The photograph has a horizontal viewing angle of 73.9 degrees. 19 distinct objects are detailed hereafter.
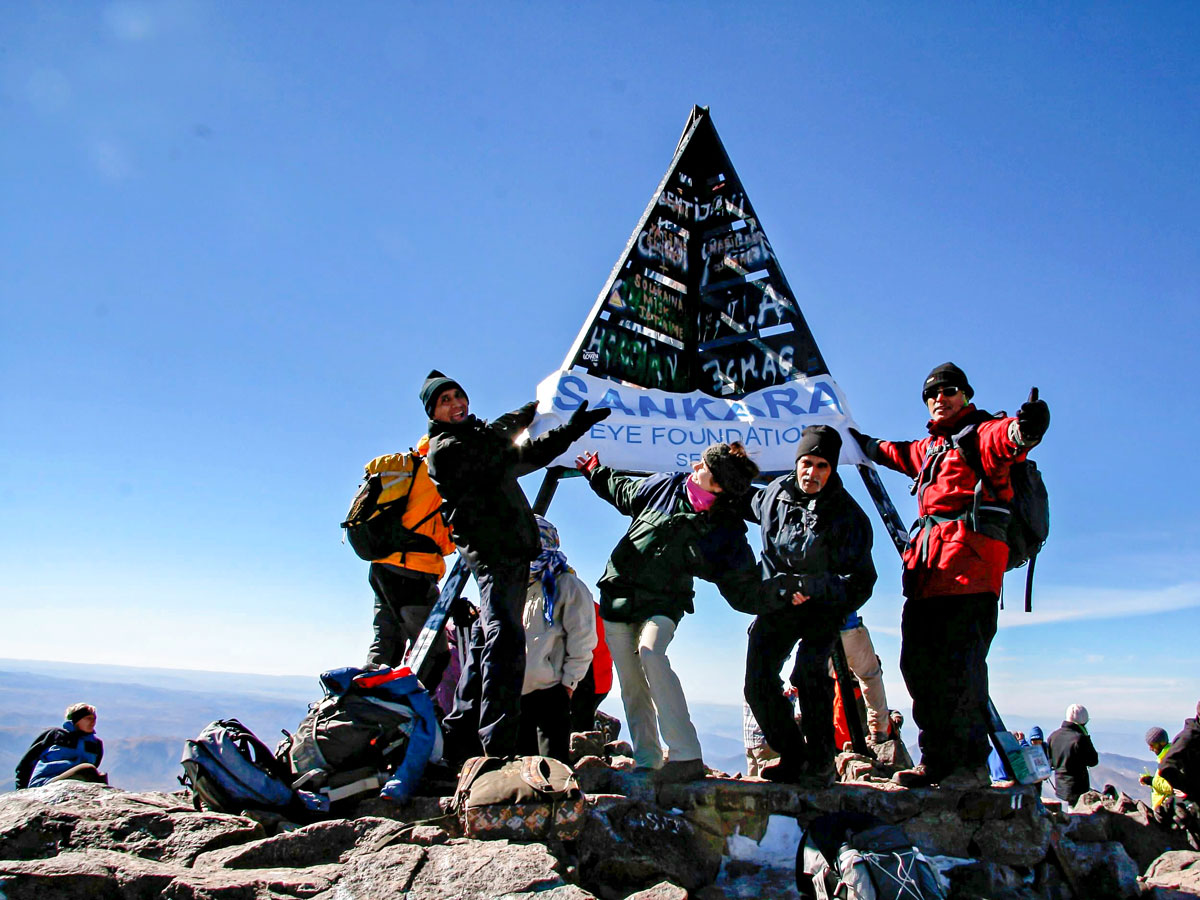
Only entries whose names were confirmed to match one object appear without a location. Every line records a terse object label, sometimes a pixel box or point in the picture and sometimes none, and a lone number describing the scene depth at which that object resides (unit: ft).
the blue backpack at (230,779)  11.89
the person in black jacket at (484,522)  13.15
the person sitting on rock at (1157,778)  20.24
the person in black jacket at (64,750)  17.11
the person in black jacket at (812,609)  14.24
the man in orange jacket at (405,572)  17.37
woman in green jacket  14.82
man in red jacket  13.67
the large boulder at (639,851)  10.92
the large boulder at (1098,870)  13.38
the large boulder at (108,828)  10.52
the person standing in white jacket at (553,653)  14.21
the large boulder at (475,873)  9.10
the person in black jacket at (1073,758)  24.27
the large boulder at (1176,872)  14.46
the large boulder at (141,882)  9.02
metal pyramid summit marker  25.75
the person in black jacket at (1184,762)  20.07
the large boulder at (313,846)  10.18
